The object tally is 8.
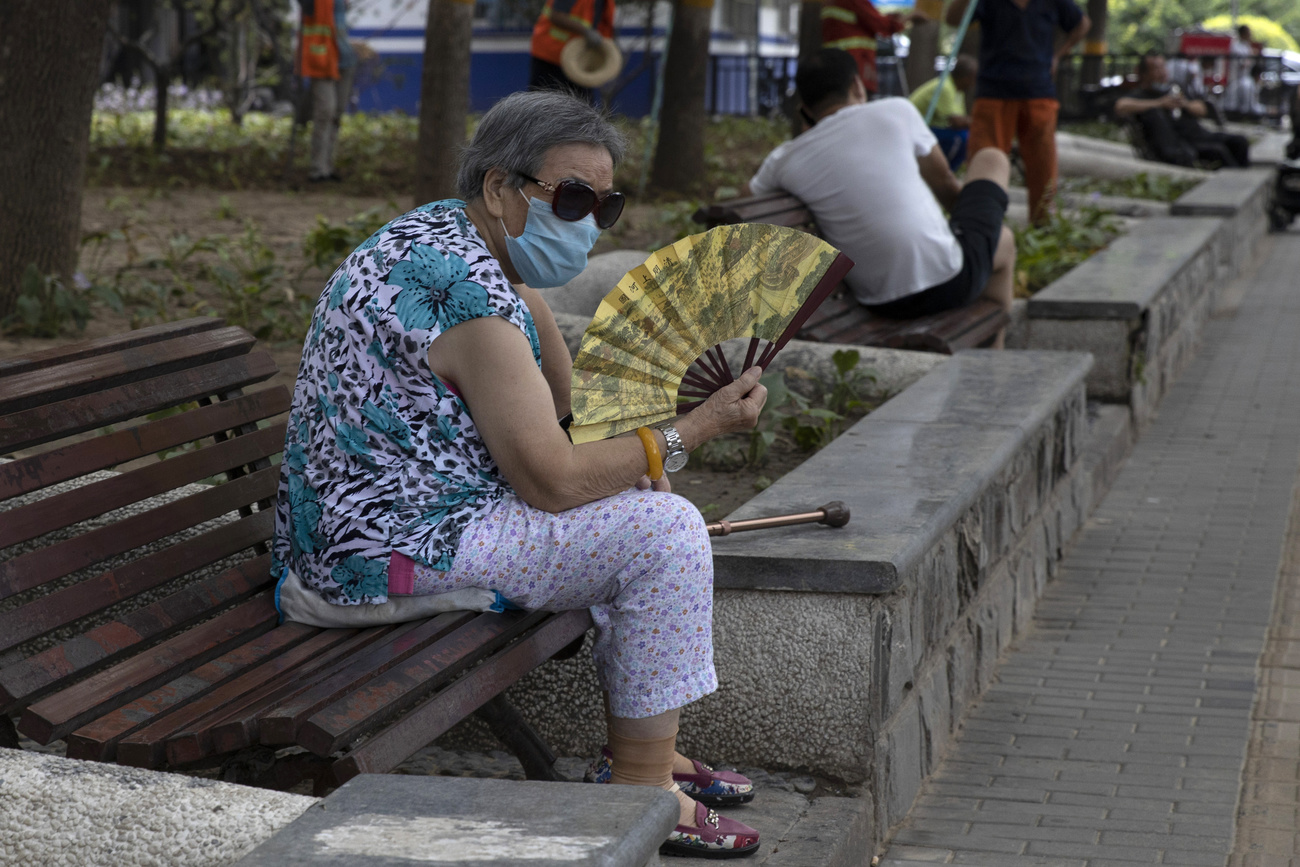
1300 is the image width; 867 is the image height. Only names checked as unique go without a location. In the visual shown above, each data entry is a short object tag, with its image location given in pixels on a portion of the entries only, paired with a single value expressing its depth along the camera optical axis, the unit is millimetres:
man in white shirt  11391
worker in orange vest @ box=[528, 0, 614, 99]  18734
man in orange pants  16625
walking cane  6141
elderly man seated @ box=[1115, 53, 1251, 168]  30891
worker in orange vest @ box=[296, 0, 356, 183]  24219
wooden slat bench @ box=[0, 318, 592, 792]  4391
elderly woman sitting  4969
